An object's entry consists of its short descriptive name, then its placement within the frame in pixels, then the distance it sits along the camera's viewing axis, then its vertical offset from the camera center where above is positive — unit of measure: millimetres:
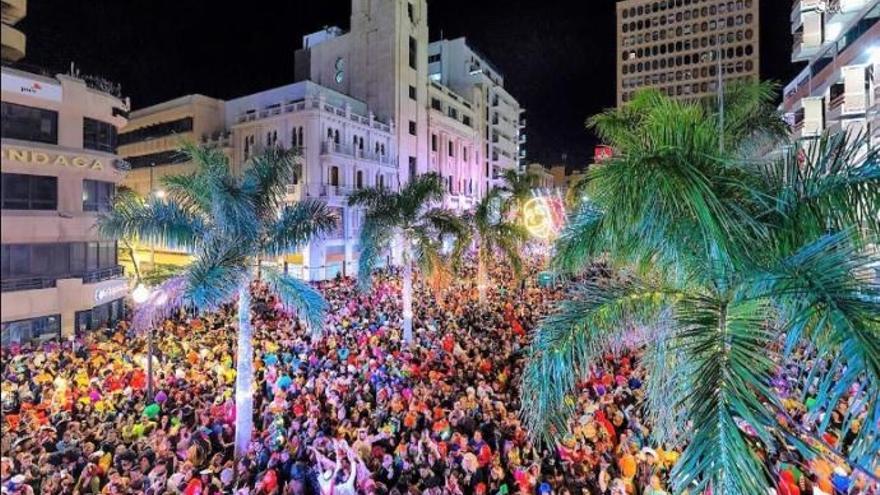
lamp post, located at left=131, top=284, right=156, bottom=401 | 9648 -1093
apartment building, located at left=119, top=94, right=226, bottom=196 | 38688 +9420
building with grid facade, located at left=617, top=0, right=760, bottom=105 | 70688 +31185
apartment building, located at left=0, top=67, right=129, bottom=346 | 14836 +1505
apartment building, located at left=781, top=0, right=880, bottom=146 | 19172 +8562
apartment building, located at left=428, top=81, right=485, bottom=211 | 48156 +10723
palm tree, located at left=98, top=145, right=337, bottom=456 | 8295 +271
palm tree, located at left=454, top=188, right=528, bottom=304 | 19406 +341
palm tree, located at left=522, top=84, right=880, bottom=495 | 3240 -380
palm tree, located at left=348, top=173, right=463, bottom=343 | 15312 +568
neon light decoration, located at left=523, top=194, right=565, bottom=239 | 20203 +1250
